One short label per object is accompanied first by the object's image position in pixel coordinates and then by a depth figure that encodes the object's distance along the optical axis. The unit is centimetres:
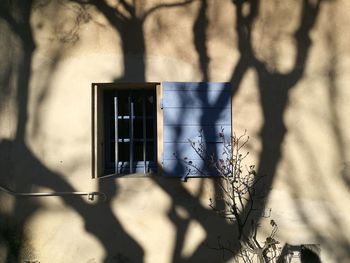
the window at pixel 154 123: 464
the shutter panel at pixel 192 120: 463
